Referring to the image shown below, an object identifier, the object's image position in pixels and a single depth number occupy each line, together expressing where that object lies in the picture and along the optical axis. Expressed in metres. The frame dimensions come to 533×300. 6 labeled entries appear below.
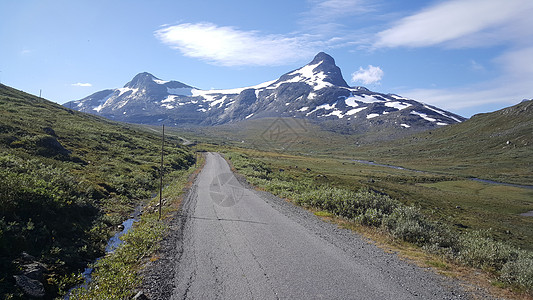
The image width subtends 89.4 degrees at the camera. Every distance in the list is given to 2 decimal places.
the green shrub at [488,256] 9.57
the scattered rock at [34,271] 9.09
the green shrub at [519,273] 7.81
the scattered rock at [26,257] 9.90
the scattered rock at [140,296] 7.48
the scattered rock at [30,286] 8.45
